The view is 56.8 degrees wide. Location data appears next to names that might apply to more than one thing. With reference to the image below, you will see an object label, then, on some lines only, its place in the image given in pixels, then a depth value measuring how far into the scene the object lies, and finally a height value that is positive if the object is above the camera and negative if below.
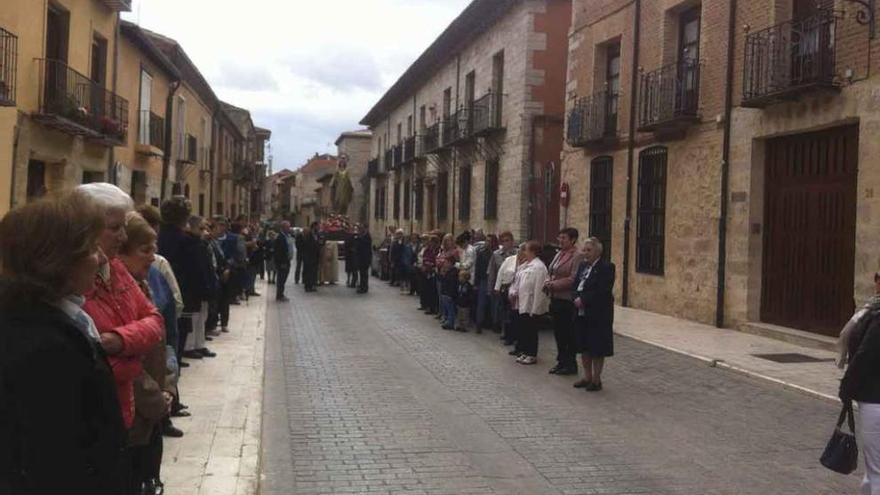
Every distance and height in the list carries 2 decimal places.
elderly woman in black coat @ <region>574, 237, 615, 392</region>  8.04 -0.51
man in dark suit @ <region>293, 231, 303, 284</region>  20.81 -0.20
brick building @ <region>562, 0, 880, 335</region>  11.09 +1.81
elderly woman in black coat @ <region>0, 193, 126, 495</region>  1.82 -0.30
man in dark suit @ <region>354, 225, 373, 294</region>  19.59 -0.15
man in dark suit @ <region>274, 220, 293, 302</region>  17.16 -0.22
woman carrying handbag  4.12 -0.63
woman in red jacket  2.80 -0.26
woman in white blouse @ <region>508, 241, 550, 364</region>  9.84 -0.54
